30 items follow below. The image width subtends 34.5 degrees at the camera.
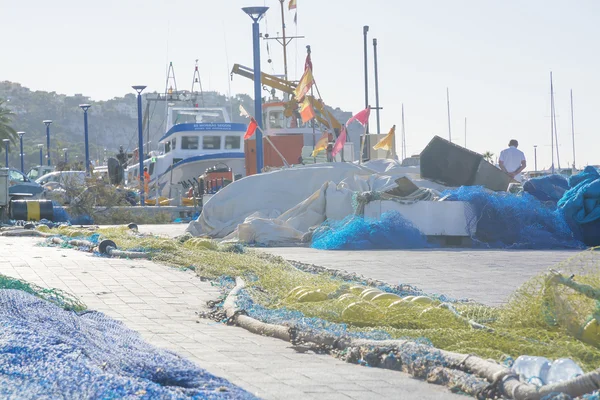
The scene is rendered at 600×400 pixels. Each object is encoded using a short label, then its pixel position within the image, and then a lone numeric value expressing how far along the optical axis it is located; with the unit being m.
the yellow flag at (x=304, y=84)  25.86
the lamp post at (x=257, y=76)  23.36
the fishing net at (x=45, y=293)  7.42
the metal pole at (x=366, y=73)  33.34
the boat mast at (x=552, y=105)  60.22
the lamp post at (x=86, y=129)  45.81
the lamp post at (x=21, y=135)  61.96
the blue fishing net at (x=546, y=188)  16.47
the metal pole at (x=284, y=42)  40.56
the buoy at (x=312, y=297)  7.62
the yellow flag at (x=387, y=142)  25.86
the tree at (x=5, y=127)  63.84
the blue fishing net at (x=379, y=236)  15.16
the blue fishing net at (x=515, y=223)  14.77
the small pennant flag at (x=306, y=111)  24.72
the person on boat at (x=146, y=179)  42.50
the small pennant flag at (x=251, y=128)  25.50
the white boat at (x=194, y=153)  43.44
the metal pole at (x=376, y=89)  34.50
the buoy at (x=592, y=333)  5.11
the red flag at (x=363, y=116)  25.00
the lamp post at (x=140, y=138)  35.59
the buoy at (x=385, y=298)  6.95
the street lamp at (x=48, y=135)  58.38
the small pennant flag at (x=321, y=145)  25.80
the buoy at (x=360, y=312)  6.46
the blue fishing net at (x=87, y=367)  3.94
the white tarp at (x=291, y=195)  17.44
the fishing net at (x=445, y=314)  5.18
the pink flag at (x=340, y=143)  24.23
